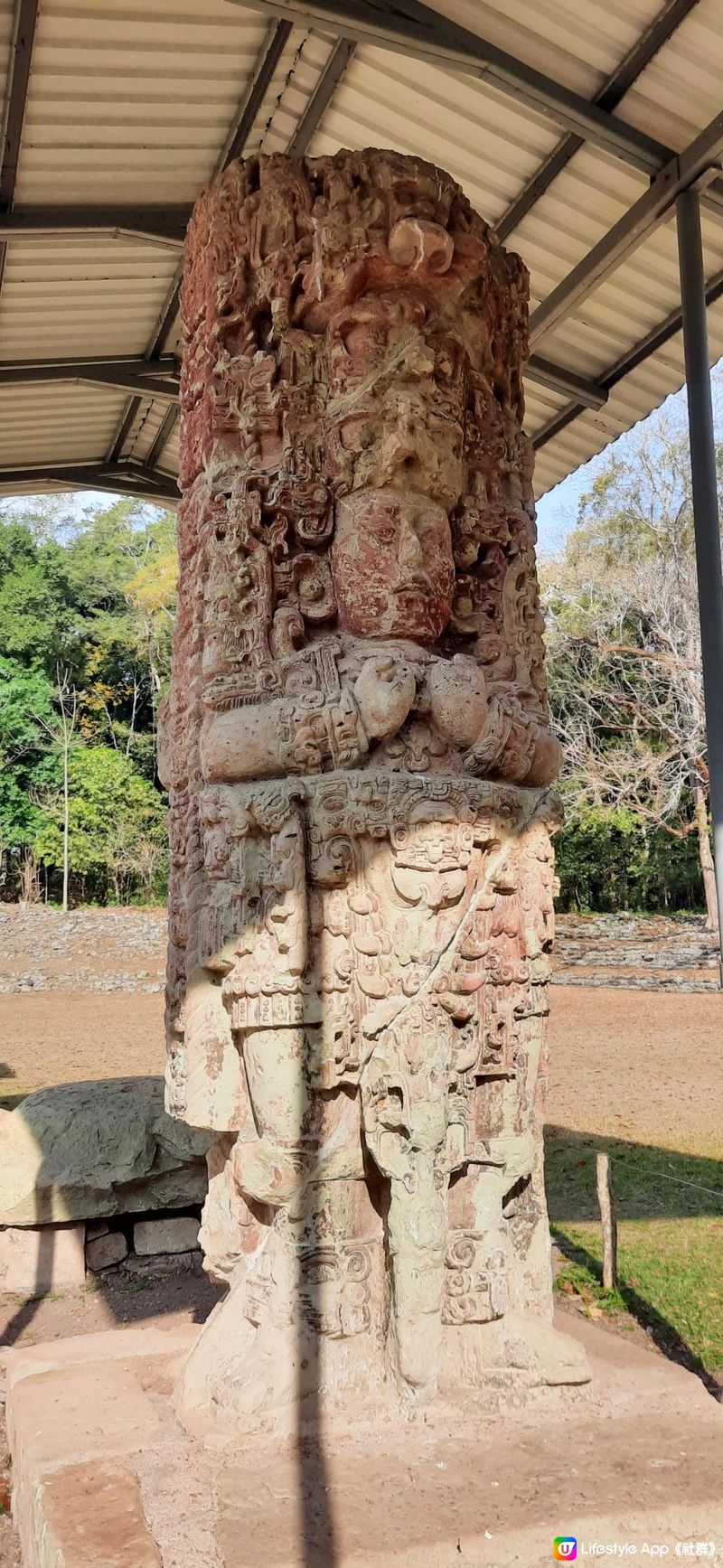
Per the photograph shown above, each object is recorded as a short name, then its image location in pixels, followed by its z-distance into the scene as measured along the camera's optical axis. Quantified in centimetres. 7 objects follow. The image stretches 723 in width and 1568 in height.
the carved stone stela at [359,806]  407
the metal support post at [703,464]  578
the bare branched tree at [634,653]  2269
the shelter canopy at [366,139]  532
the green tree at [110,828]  2909
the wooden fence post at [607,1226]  659
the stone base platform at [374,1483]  319
